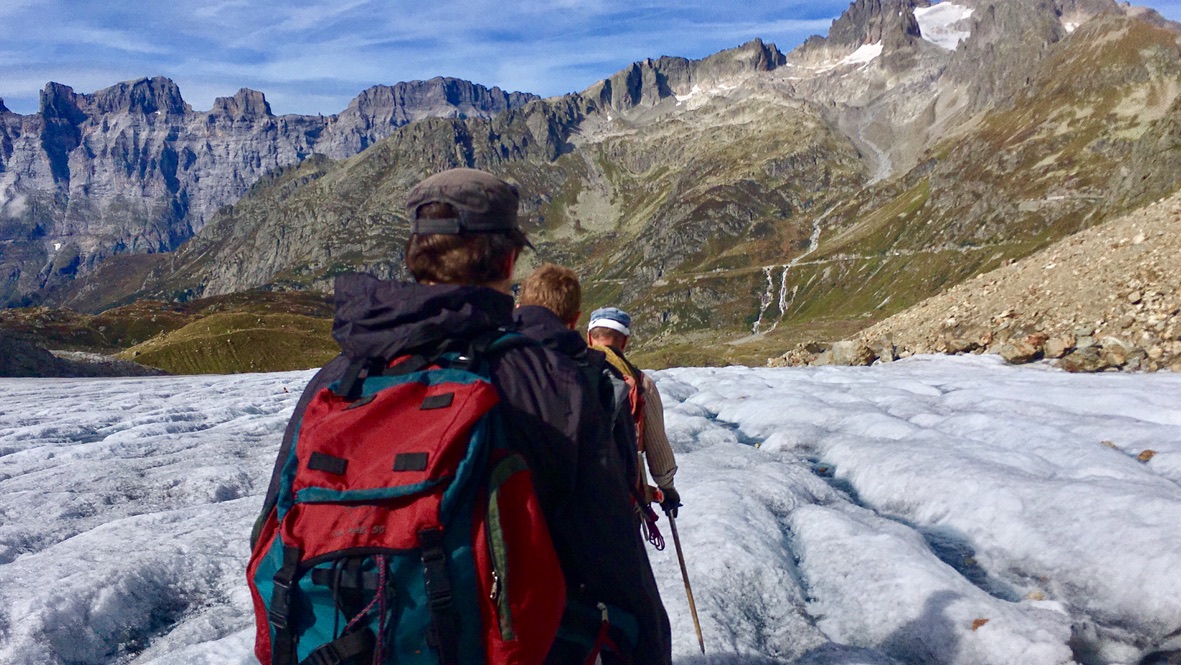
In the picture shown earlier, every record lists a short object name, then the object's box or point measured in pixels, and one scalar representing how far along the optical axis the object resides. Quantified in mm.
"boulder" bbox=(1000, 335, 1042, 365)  23984
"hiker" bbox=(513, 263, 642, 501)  3914
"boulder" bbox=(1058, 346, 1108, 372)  21109
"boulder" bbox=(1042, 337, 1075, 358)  23188
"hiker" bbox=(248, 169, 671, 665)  3461
